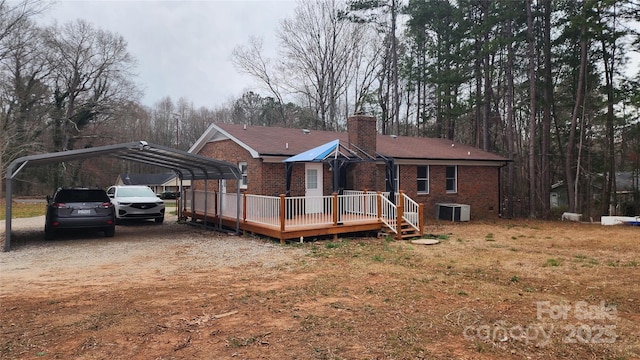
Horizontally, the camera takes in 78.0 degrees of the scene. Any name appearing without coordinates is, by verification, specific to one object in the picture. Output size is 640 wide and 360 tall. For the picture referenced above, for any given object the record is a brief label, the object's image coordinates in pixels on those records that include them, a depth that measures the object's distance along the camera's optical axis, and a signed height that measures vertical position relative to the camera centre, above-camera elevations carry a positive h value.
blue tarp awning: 11.45 +1.01
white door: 14.02 +0.27
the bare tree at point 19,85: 27.62 +8.06
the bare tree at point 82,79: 33.59 +9.69
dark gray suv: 10.49 -0.63
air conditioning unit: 16.56 -1.03
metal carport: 9.34 +0.80
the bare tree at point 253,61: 29.39 +9.56
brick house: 13.34 +0.89
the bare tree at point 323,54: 29.27 +10.03
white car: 14.96 -0.64
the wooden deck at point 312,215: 10.66 -0.83
